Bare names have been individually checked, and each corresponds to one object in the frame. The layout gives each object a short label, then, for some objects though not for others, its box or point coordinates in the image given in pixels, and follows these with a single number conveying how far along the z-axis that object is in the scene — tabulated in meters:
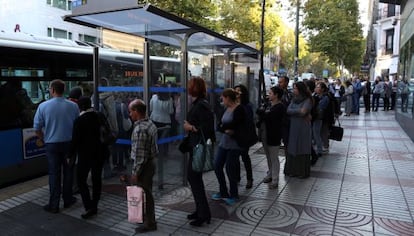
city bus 5.76
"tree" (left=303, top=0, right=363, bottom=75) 28.03
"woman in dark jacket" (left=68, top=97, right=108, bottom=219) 4.62
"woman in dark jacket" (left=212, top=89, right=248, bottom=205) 4.88
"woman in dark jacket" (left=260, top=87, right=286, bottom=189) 5.78
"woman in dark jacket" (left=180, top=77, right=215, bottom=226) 4.29
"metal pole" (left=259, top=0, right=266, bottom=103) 11.34
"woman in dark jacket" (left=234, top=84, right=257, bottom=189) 5.73
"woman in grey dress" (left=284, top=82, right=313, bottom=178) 6.21
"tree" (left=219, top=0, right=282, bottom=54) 25.78
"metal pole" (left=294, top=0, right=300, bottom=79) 19.58
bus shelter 4.99
